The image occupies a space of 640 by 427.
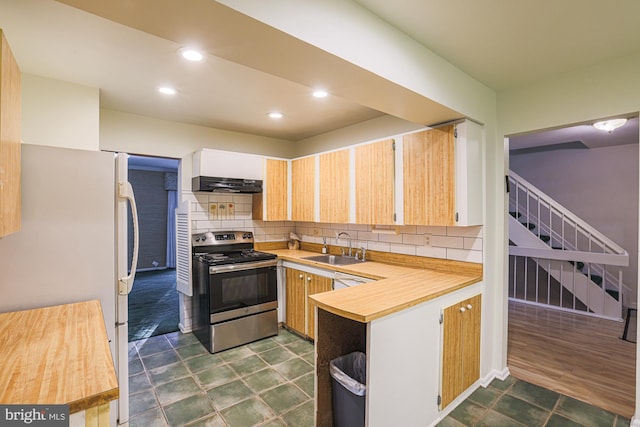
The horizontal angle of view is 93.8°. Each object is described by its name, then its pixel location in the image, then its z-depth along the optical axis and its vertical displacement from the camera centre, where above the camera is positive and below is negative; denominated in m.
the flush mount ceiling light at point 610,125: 2.85 +0.88
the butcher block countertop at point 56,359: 0.87 -0.52
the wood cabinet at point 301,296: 3.08 -0.92
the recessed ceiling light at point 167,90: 2.48 +1.05
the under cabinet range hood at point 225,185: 3.27 +0.34
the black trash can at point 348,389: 1.61 -1.01
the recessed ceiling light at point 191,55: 1.89 +1.04
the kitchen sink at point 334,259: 3.39 -0.52
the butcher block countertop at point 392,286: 1.64 -0.50
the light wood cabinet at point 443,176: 2.26 +0.31
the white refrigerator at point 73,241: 1.56 -0.15
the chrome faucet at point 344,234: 3.60 -0.25
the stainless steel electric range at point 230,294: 3.05 -0.86
